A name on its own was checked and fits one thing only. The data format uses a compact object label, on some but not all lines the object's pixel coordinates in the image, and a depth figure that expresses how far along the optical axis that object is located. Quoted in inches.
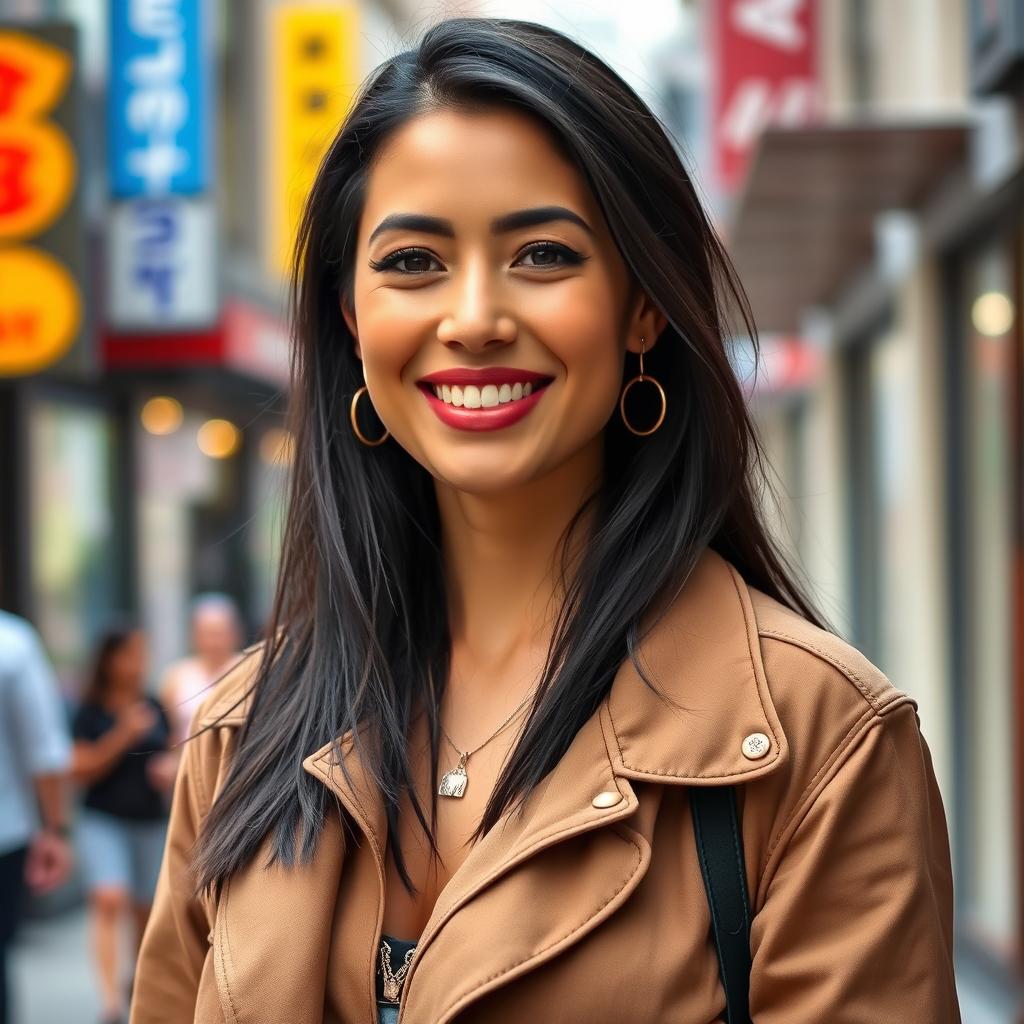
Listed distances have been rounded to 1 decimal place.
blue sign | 376.2
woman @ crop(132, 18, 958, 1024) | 69.8
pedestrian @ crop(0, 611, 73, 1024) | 220.5
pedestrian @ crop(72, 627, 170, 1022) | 276.8
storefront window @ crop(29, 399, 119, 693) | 425.7
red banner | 367.9
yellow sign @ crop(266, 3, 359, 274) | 509.7
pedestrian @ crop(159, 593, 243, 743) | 312.3
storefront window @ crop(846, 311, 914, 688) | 345.9
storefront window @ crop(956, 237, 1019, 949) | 264.4
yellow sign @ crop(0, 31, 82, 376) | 286.0
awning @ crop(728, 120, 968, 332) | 246.1
